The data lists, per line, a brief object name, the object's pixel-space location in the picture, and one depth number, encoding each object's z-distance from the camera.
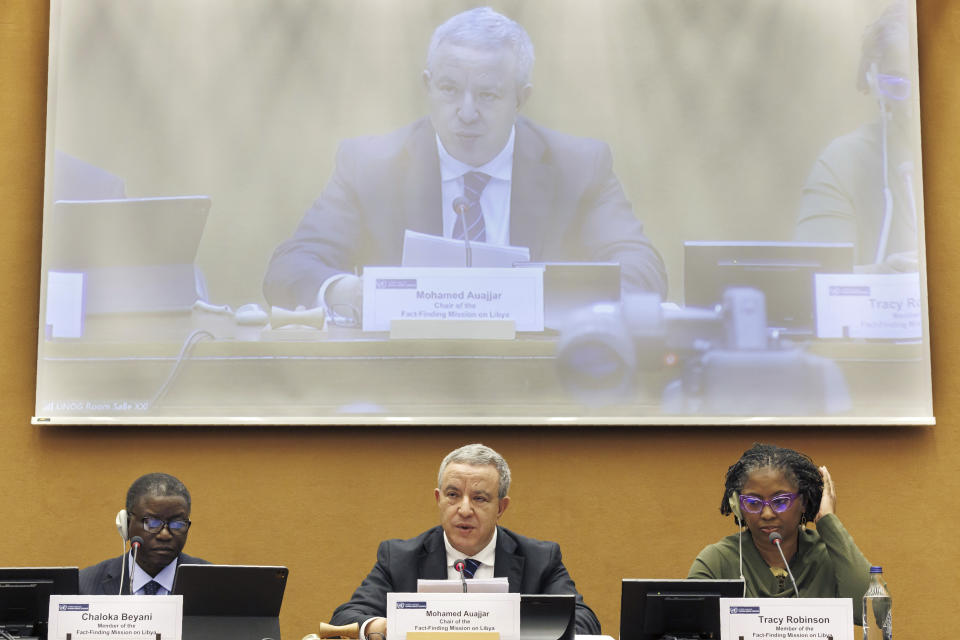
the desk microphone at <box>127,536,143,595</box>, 6.44
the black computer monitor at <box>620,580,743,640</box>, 5.17
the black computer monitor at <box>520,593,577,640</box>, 5.12
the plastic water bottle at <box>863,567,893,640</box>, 5.68
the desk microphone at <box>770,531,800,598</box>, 6.16
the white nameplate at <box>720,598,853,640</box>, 4.99
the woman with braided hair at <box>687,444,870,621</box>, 6.33
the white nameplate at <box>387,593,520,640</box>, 4.91
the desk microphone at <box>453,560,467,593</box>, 6.11
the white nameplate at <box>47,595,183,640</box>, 5.05
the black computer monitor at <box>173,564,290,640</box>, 5.29
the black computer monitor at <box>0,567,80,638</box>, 5.25
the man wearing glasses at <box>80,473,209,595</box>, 6.61
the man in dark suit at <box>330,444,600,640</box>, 6.37
